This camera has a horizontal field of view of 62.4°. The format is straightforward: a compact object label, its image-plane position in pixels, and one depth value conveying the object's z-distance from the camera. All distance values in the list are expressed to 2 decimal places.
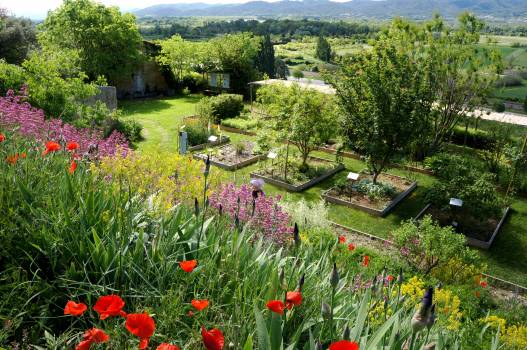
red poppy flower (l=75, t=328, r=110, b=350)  1.79
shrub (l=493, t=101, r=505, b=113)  28.16
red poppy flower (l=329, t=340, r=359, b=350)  1.71
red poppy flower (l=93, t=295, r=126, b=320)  1.88
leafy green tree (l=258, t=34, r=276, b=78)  38.03
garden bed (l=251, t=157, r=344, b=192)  12.38
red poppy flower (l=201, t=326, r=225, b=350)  1.81
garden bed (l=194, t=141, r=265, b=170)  13.72
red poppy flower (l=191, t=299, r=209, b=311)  1.99
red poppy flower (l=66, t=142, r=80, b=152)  4.15
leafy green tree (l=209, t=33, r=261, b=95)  25.70
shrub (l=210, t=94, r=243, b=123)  19.42
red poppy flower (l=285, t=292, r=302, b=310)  2.21
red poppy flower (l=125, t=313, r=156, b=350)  1.80
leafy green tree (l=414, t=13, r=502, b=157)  14.23
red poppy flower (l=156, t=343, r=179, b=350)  1.78
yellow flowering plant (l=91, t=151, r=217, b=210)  5.76
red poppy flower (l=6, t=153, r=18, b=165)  3.58
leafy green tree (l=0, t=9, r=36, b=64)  23.48
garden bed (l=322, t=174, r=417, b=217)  11.20
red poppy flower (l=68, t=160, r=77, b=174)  3.67
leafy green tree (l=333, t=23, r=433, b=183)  11.16
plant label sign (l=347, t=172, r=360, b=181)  10.96
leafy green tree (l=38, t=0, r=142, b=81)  22.70
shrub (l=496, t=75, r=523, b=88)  51.17
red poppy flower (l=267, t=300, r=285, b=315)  2.02
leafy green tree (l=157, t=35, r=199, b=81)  26.41
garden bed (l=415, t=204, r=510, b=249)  9.88
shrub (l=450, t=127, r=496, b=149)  16.92
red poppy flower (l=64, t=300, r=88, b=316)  1.86
